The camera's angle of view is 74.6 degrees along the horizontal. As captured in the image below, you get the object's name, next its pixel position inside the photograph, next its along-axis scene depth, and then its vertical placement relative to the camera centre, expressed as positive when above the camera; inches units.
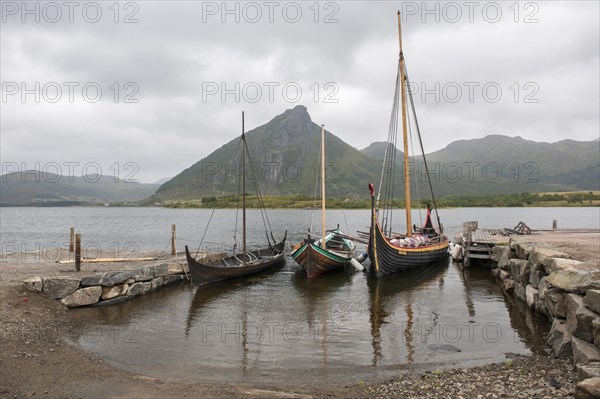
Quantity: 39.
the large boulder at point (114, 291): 813.4 -183.0
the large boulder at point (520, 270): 850.8 -155.4
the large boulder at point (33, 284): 742.5 -149.8
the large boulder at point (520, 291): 842.5 -200.0
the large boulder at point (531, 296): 756.0 -185.9
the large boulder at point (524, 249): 868.2 -109.6
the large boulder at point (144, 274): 898.9 -163.3
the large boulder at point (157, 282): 946.1 -191.7
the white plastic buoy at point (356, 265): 1295.2 -205.9
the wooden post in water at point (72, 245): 1277.8 -135.3
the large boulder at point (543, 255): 722.2 -102.4
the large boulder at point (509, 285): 952.9 -205.1
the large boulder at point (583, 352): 437.7 -173.1
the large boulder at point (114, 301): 800.2 -200.5
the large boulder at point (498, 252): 1123.9 -153.2
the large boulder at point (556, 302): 564.6 -149.0
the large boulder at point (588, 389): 334.0 -162.1
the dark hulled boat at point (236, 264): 1015.0 -181.0
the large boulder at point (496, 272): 1130.2 -210.5
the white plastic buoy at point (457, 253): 1503.4 -195.9
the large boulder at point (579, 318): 467.2 -145.1
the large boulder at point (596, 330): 443.5 -147.1
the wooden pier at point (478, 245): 1317.7 -148.0
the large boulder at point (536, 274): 760.3 -143.0
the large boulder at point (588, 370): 381.5 -169.9
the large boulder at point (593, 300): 454.9 -118.1
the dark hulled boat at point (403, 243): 1133.7 -133.0
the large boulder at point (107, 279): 794.2 -154.3
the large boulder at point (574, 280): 507.5 -110.0
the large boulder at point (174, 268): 1039.2 -172.5
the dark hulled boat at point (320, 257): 1176.8 -169.1
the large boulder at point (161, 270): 968.3 -164.7
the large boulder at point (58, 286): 754.2 -157.0
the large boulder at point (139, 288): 872.3 -191.3
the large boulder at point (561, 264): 623.1 -102.8
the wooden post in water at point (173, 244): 1243.2 -127.5
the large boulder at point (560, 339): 513.1 -187.7
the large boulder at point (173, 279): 1014.9 -197.1
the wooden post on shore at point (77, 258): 898.1 -121.2
